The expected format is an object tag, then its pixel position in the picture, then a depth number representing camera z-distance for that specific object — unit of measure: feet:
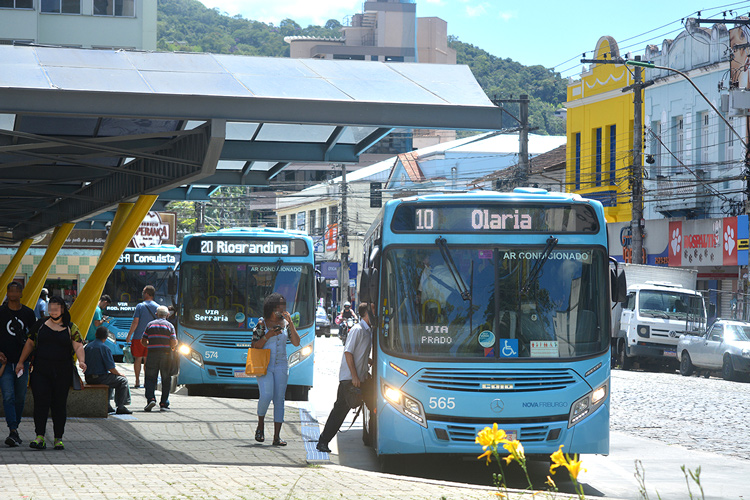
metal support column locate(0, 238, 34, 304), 112.88
